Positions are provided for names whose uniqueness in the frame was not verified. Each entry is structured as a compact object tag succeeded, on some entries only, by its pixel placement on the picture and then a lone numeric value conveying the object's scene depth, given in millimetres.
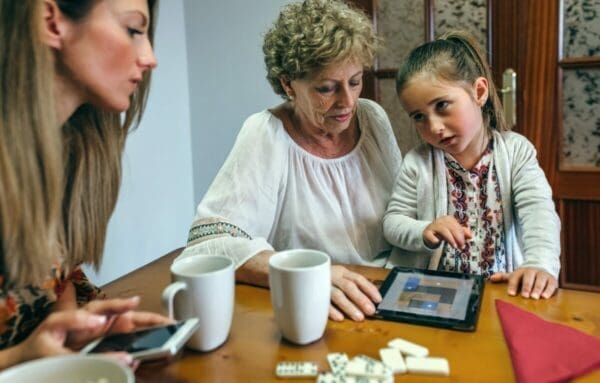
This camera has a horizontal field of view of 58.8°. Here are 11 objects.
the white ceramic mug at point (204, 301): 731
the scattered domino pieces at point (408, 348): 741
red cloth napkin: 680
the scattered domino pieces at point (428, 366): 693
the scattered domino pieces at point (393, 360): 699
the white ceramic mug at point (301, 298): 746
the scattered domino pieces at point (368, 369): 656
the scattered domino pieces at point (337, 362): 688
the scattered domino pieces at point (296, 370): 696
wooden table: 711
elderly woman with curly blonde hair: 1285
